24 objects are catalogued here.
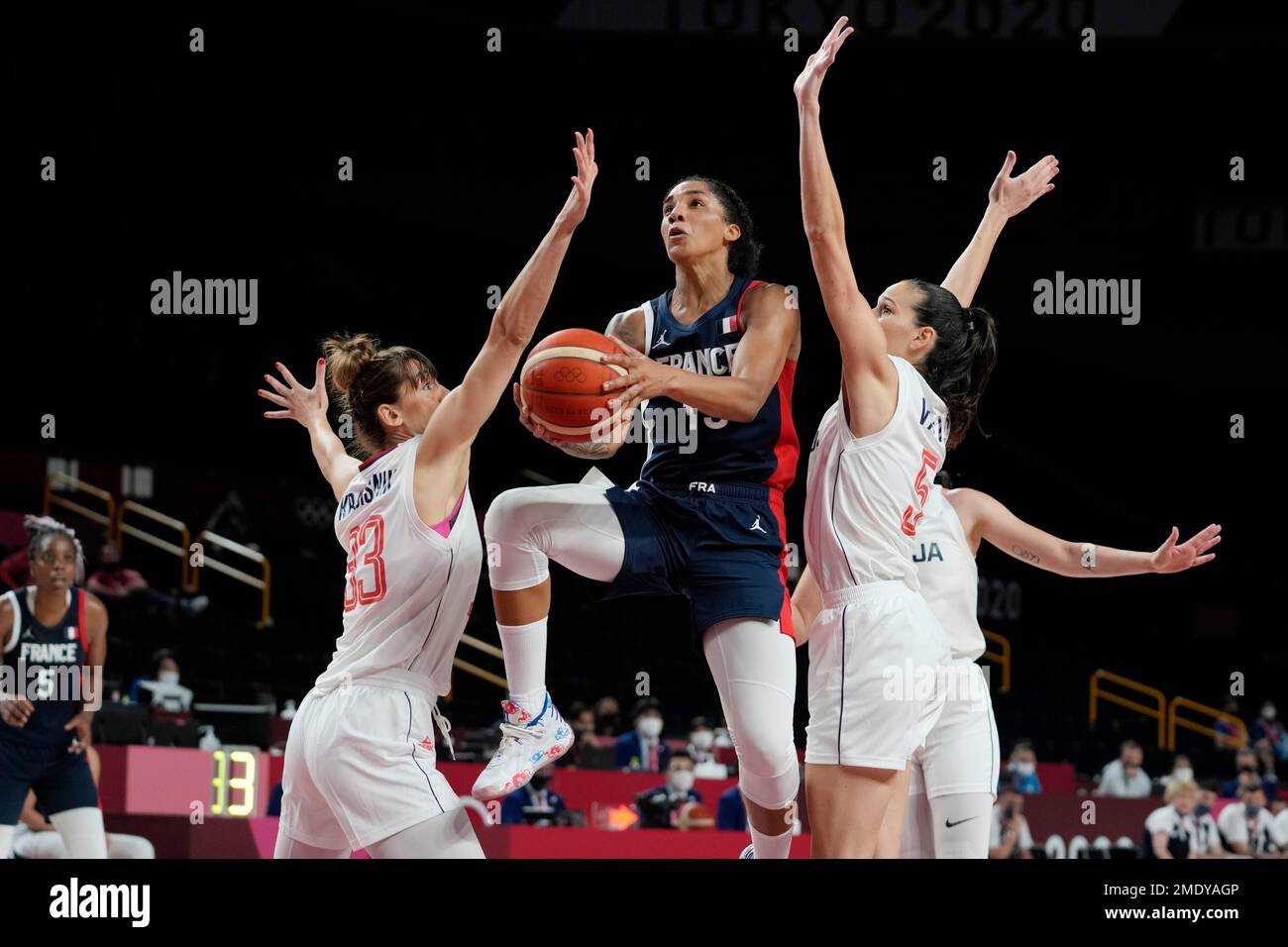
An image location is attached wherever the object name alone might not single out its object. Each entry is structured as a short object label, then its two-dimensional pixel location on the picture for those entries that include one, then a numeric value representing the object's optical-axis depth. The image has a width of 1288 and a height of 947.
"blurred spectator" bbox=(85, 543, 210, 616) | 15.48
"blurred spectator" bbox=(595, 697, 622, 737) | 14.08
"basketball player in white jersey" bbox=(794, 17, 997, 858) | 4.46
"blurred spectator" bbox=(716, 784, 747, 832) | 10.25
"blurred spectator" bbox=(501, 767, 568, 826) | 10.70
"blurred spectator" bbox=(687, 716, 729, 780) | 13.36
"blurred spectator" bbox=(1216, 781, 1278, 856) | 12.87
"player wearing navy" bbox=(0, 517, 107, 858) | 7.64
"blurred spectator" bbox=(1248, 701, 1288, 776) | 18.60
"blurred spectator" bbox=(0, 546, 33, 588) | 13.87
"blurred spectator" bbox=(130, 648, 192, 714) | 12.52
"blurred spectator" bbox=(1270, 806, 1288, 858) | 12.96
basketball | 4.83
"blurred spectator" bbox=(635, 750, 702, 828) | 11.05
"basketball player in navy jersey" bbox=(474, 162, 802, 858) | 4.84
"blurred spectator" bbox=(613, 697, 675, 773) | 13.06
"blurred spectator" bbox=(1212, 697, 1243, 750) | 18.84
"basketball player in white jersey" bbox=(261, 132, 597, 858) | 4.30
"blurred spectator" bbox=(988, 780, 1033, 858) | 11.73
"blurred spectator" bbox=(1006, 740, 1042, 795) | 14.04
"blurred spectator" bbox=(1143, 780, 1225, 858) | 12.06
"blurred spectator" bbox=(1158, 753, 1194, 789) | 14.43
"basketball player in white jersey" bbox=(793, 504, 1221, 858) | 5.21
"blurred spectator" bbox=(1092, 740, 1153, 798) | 14.55
